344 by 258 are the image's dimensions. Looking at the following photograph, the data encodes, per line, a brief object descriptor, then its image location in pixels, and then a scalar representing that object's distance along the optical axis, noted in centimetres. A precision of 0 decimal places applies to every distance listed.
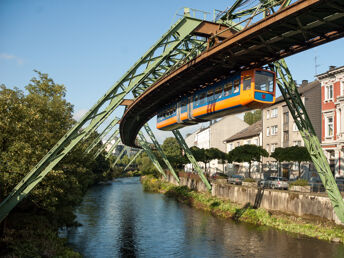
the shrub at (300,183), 2572
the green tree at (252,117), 10525
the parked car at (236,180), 3688
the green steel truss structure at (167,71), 1344
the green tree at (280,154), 3434
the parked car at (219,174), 4442
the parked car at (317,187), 2553
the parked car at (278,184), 3116
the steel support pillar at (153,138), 5136
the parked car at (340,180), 2728
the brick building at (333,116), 3341
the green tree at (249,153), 3853
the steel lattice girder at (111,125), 6071
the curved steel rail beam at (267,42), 1215
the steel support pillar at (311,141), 1914
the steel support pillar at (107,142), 6290
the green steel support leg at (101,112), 1324
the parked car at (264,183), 3278
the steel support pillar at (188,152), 3685
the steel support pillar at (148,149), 5988
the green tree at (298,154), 3275
